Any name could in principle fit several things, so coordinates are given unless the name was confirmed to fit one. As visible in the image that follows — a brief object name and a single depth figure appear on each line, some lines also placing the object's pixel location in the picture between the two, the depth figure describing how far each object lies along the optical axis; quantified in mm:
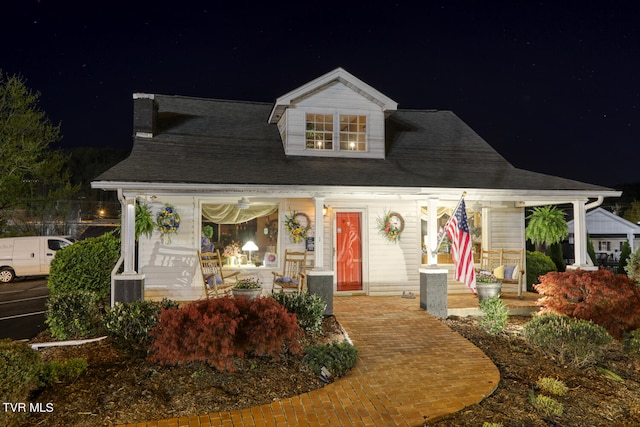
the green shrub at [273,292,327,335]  7488
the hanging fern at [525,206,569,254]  12125
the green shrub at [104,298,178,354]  6234
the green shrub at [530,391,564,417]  4801
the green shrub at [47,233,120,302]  9695
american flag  8727
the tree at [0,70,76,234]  20328
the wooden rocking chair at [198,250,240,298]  9727
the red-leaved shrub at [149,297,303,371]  5426
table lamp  11133
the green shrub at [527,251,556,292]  13008
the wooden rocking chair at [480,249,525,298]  10984
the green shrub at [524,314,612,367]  6484
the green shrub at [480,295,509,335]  7965
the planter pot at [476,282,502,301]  9602
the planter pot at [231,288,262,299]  8891
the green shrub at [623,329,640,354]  6859
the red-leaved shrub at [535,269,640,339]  7820
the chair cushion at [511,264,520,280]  11031
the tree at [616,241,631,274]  17688
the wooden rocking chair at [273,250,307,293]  10000
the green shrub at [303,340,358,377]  5746
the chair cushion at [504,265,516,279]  11211
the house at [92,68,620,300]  9688
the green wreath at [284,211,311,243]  11102
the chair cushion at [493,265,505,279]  11133
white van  18078
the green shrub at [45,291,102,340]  7621
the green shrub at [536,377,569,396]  5332
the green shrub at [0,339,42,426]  4312
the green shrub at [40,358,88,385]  5098
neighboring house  30891
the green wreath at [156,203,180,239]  10484
